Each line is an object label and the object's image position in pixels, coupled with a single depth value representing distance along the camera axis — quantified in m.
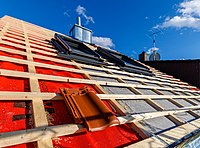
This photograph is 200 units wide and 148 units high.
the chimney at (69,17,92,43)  5.46
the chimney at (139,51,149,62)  6.60
